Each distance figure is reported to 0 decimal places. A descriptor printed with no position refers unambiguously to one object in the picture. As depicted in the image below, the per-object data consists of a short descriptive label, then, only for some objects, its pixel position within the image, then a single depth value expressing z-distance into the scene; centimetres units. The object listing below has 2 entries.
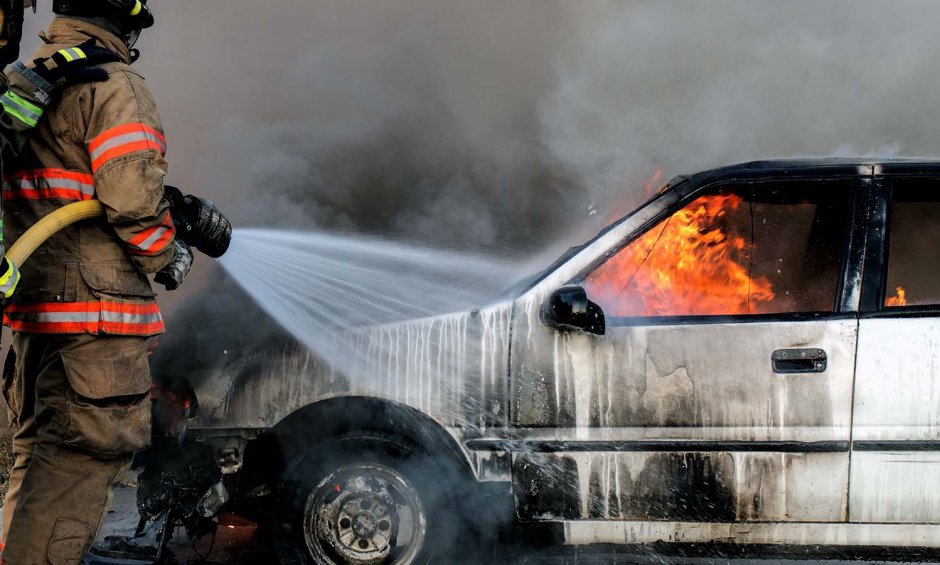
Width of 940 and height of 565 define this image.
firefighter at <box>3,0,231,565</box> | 247
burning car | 290
